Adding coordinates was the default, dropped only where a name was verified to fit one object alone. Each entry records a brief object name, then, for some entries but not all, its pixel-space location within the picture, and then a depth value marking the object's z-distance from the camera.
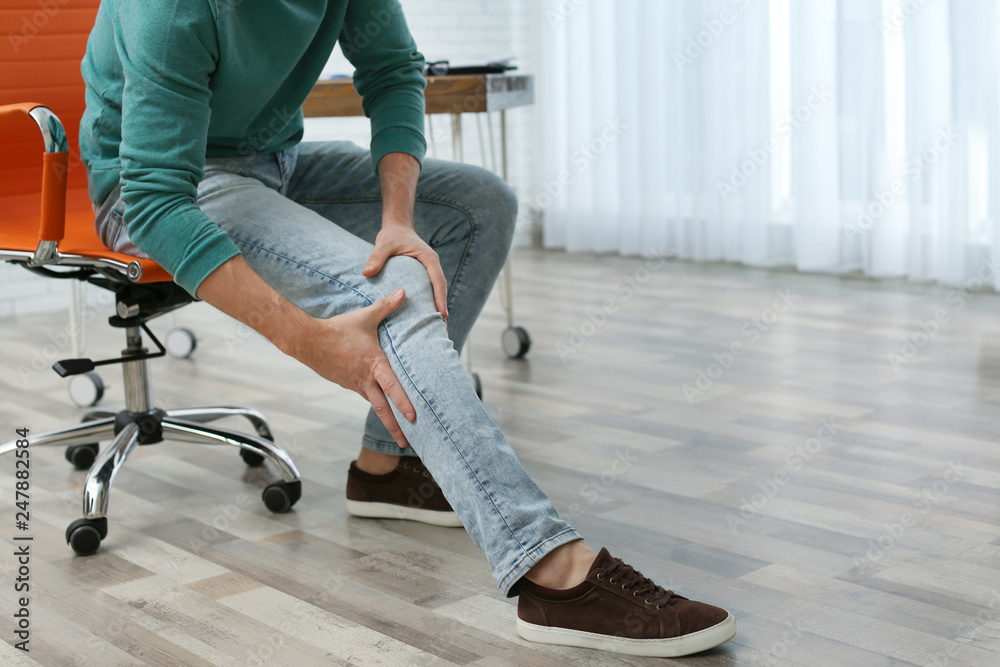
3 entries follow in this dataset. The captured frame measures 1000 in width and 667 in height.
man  1.24
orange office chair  1.58
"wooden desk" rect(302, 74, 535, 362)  2.29
